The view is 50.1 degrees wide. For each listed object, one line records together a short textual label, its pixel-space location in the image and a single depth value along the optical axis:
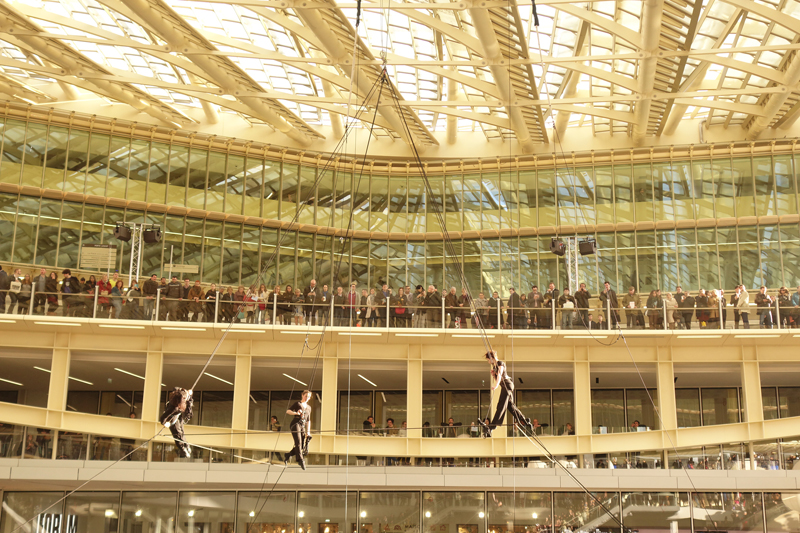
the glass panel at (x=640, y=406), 31.98
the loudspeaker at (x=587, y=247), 29.41
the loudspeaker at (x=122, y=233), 29.53
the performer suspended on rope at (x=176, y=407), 16.88
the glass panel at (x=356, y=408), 32.84
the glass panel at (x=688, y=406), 32.25
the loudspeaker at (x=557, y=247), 28.22
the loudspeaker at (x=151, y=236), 29.80
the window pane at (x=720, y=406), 32.31
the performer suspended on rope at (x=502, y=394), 17.45
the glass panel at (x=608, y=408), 32.56
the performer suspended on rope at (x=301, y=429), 17.81
